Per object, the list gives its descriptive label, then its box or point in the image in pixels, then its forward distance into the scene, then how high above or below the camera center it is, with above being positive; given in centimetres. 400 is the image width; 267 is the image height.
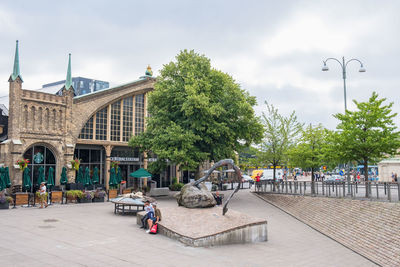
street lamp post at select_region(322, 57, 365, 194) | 2355 +607
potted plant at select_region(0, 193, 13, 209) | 2062 -223
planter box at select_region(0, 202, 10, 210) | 2070 -251
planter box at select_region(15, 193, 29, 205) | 2239 -225
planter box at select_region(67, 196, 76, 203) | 2467 -248
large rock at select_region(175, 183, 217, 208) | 1803 -184
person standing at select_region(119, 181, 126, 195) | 2969 -208
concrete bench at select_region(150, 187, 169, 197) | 3139 -266
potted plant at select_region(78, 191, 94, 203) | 2525 -249
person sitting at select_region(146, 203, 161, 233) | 1499 -239
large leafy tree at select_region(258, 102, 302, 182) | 3378 +191
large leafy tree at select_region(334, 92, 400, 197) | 2017 +153
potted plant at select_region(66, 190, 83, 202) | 2455 -225
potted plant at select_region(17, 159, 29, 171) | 2485 -20
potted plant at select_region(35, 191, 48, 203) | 2185 -209
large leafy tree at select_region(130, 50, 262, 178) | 2709 +364
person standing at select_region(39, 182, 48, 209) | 2159 -195
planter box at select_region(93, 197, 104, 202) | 2625 -272
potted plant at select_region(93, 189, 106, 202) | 2622 -248
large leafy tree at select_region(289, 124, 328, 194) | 2830 +87
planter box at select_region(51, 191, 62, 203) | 2422 -230
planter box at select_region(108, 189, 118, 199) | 2739 -238
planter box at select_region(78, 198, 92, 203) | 2533 -272
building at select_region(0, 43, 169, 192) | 2862 +309
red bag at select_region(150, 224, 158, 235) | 1474 -276
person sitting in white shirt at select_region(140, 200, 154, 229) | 1528 -219
